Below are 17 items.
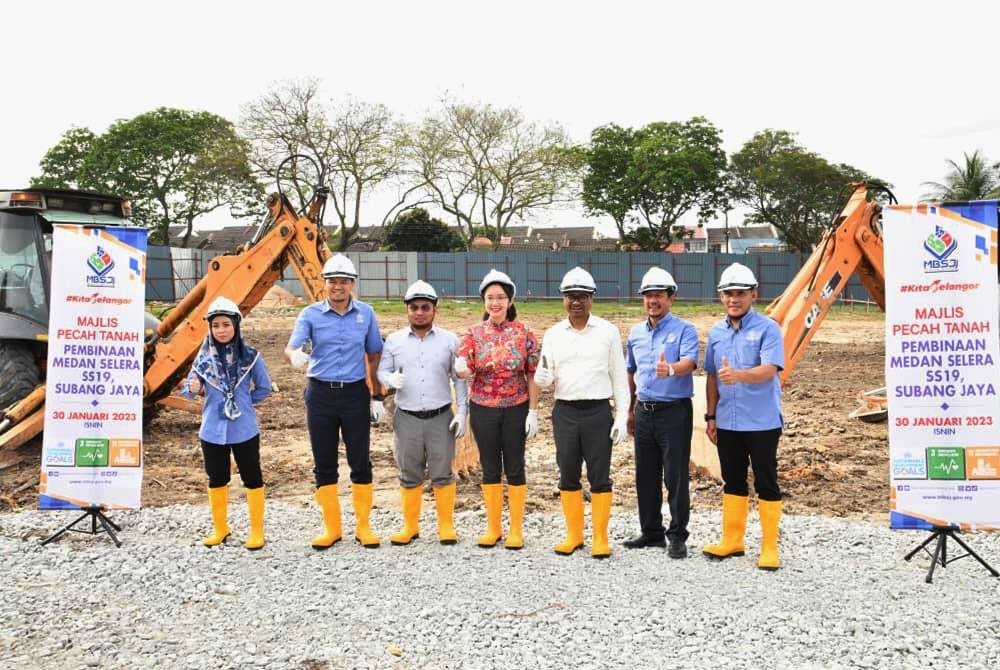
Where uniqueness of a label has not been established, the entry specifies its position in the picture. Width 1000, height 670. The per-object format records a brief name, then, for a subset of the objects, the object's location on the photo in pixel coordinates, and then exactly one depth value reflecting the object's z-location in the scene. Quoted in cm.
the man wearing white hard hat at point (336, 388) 554
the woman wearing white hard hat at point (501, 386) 541
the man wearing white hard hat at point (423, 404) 557
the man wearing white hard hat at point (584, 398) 534
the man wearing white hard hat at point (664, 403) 534
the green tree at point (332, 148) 3466
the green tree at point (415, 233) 3962
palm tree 3347
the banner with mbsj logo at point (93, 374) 589
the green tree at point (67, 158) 4103
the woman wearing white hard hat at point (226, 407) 557
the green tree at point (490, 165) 3788
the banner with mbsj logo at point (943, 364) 506
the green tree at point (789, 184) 3600
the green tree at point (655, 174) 3712
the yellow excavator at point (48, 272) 829
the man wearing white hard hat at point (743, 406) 512
